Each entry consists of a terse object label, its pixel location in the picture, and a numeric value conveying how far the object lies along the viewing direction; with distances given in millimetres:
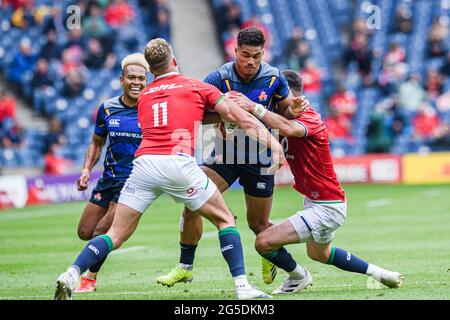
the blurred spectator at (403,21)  31047
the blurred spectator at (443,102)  29234
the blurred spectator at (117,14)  28875
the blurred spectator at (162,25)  29281
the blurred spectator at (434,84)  29375
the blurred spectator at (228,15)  30781
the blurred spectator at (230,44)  29859
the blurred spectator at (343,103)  29156
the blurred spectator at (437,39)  30062
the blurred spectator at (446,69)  30042
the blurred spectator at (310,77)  29422
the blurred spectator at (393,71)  29547
